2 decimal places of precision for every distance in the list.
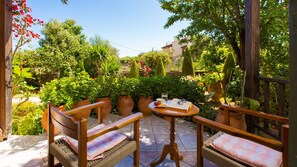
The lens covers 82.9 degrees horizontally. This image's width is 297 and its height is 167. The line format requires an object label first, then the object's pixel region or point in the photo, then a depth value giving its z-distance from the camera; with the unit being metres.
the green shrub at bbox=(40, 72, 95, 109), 2.74
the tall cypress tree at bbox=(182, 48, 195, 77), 8.31
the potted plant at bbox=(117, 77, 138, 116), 3.57
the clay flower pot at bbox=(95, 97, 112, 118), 3.45
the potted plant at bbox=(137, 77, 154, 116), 3.66
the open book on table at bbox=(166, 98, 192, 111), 1.83
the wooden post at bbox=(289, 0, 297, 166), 0.74
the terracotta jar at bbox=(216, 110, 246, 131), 2.52
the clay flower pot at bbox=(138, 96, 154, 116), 3.67
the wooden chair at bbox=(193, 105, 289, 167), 0.95
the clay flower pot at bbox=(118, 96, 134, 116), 3.57
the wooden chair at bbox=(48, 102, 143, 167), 1.11
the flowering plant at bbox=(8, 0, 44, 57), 2.57
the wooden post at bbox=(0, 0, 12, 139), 2.23
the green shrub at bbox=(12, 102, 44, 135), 2.73
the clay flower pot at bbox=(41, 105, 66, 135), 2.57
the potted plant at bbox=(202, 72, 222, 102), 5.29
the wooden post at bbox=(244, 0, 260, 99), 2.57
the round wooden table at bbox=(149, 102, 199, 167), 1.67
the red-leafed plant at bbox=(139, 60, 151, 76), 7.90
